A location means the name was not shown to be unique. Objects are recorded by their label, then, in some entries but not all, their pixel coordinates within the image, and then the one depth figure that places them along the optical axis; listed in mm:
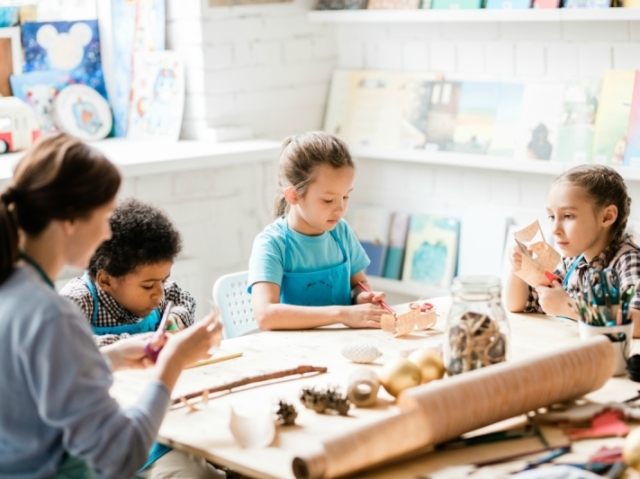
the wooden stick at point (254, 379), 1889
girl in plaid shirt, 2467
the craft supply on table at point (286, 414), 1725
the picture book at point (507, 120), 3826
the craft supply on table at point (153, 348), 1875
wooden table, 1592
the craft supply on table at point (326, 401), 1772
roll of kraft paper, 1461
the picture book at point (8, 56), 3965
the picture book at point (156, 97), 4133
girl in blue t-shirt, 2613
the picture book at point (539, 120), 3709
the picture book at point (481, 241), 3953
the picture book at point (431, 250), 4109
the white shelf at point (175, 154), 3605
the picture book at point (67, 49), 4059
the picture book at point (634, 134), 3445
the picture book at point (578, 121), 3592
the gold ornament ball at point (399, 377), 1838
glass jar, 1826
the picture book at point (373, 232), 4344
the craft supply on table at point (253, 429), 1650
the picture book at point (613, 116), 3486
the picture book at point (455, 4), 3797
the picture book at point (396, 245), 4281
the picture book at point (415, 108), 4105
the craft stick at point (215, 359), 2113
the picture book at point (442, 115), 4016
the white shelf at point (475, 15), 3359
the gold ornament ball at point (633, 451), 1495
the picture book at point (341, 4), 4238
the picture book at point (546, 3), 3531
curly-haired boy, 2279
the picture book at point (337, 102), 4434
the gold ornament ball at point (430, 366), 1879
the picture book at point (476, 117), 3901
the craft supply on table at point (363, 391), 1807
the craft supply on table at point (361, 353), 2076
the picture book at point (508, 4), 3635
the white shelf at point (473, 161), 3604
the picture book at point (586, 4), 3385
